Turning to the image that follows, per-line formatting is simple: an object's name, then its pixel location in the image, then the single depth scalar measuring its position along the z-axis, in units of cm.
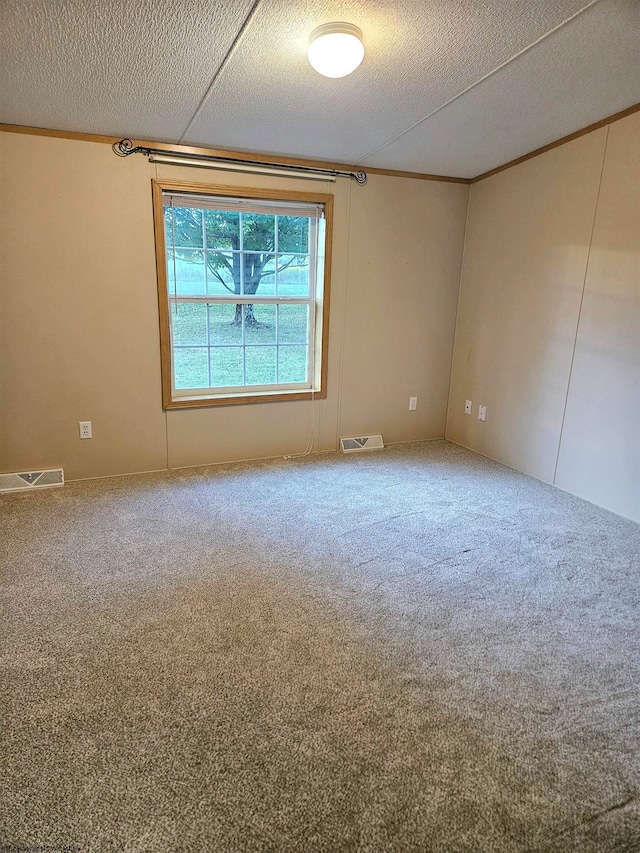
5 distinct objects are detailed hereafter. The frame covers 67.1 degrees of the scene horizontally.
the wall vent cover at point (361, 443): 408
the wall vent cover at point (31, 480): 314
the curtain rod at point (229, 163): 302
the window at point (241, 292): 335
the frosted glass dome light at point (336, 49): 180
